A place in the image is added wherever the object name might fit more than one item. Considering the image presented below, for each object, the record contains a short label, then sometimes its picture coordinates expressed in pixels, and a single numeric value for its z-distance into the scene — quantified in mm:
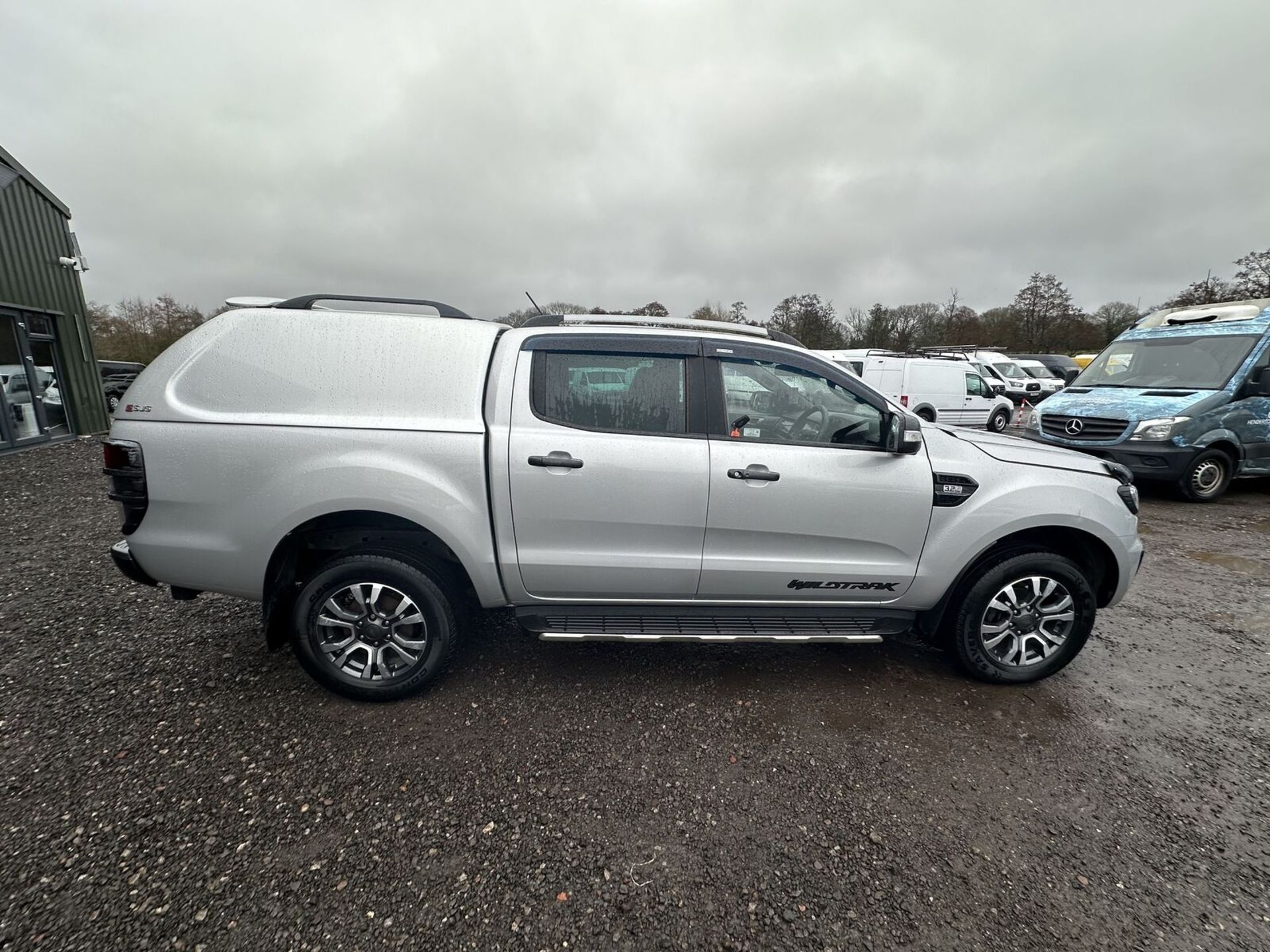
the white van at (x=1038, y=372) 24609
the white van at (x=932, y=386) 13453
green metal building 9922
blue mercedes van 6559
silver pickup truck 2516
